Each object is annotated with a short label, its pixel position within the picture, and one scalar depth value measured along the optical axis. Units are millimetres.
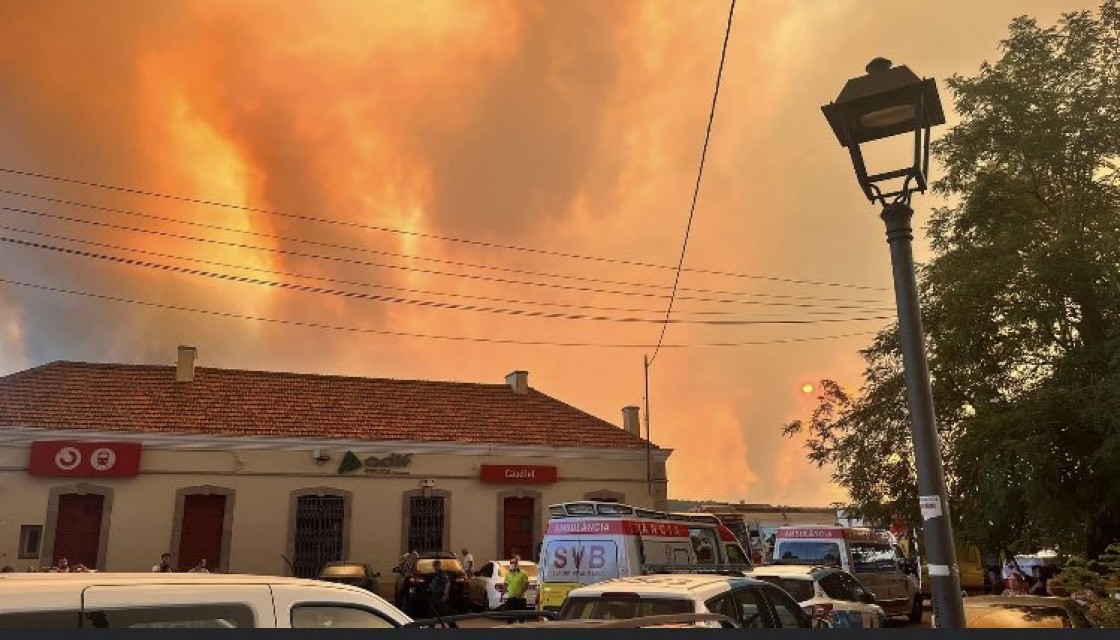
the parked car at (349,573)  22492
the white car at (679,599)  7797
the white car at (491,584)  22828
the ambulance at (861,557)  22688
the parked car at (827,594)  13969
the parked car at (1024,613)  9188
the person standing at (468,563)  26828
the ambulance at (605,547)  14750
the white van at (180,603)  3045
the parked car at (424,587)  22266
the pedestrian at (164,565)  22047
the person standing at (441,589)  21812
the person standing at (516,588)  19797
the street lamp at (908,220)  5746
